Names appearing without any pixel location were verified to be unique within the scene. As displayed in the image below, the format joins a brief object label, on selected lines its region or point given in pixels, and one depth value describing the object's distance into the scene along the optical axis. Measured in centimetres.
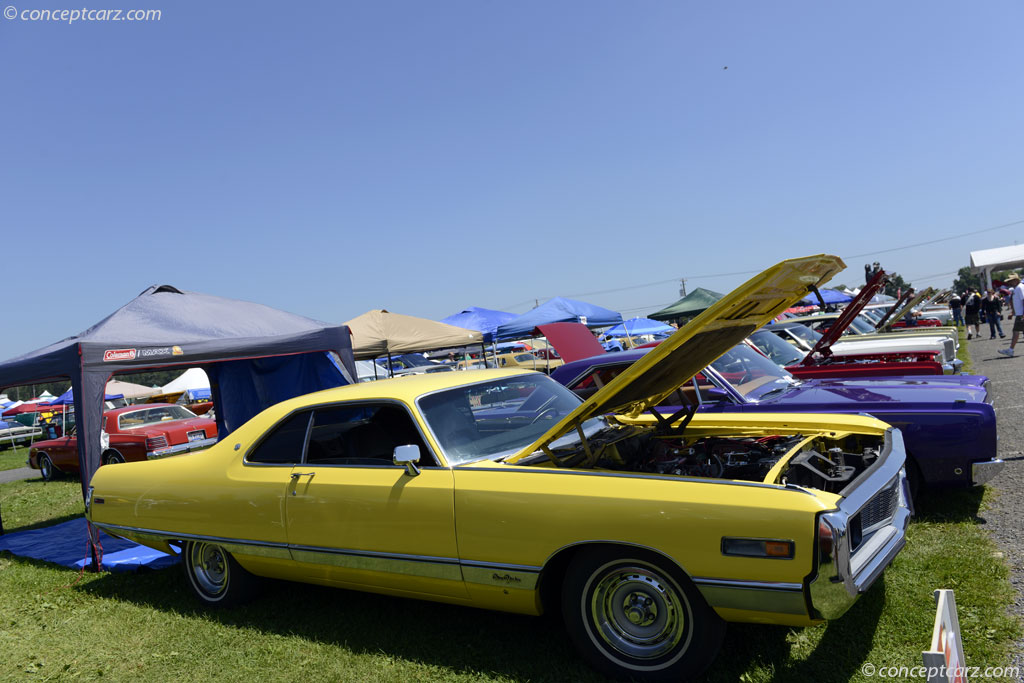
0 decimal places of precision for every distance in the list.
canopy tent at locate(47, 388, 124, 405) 2225
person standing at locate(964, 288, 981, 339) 2141
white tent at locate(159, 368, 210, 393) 2936
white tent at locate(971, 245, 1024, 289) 3503
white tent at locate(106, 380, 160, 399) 2484
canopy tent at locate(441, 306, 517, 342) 1891
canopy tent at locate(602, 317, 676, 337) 3300
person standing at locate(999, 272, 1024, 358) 1330
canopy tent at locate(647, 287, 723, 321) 2177
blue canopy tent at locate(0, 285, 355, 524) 636
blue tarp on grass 602
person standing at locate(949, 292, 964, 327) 2689
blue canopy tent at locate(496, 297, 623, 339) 1803
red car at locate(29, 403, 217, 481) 1093
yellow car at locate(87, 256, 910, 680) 286
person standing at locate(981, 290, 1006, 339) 1994
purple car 491
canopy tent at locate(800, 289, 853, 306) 3005
